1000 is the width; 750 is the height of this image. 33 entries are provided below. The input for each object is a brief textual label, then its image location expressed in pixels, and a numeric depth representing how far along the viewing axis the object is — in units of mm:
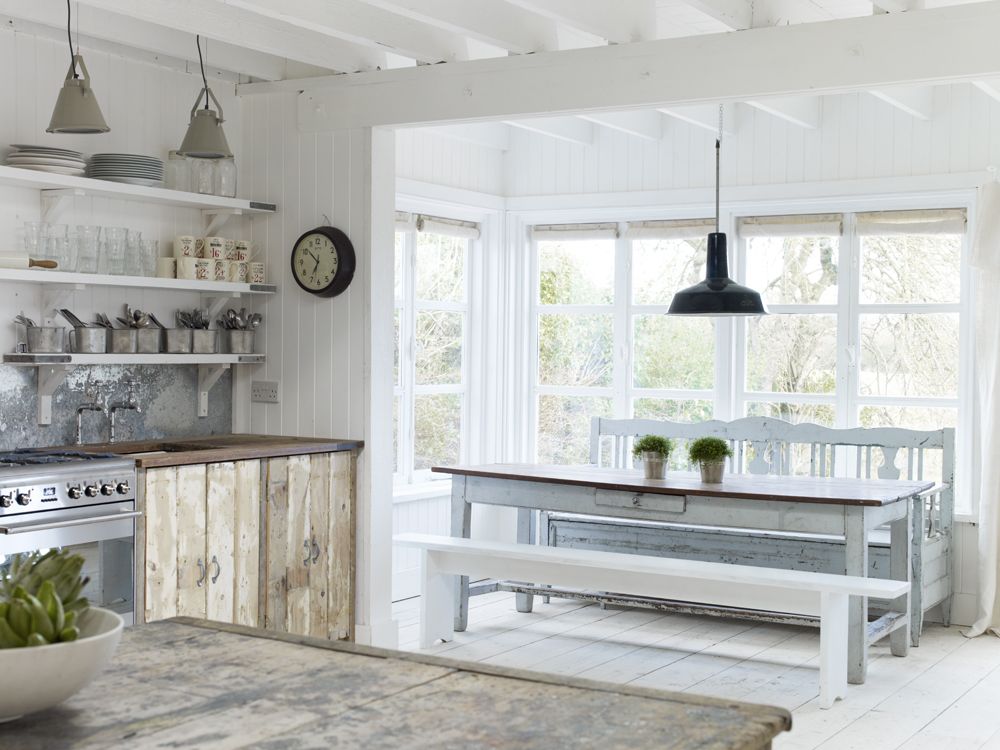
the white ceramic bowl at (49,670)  1514
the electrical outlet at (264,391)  5715
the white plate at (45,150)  4621
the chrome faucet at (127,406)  5160
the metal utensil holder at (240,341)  5582
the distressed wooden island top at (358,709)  1537
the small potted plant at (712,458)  5625
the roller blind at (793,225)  6734
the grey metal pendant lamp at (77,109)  4132
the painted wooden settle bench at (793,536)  6000
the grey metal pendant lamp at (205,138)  4703
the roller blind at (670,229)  7121
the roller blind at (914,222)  6410
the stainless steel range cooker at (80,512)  4027
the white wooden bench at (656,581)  4824
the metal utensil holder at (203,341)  5359
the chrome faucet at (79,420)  5008
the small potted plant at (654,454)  5824
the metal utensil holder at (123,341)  5004
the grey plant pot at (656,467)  5820
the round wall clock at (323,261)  5434
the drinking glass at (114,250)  4914
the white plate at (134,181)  4930
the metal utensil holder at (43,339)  4711
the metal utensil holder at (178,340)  5238
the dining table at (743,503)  5125
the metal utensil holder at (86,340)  4848
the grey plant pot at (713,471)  5625
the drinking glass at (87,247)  4793
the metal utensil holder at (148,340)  5105
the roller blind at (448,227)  7078
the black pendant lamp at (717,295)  5488
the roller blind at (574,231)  7479
